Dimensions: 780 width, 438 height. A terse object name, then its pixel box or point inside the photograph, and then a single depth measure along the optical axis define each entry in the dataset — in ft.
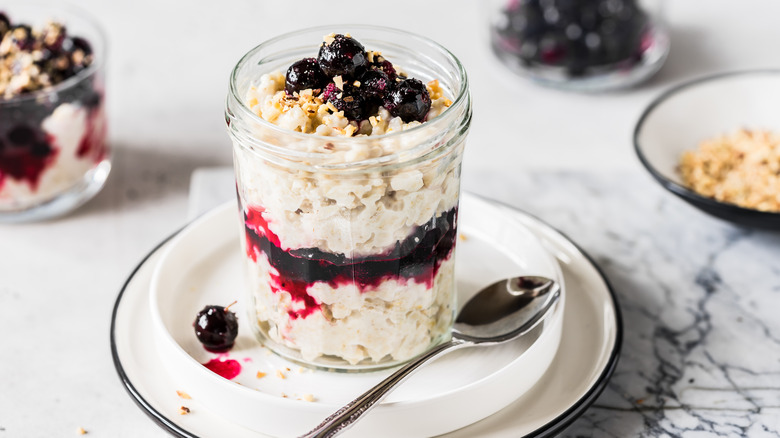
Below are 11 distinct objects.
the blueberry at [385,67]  2.38
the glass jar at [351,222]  2.29
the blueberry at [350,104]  2.31
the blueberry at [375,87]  2.33
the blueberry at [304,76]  2.35
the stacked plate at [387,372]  2.33
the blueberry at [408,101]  2.30
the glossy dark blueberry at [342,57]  2.33
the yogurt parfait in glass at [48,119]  2.78
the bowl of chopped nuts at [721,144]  2.76
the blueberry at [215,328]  2.44
